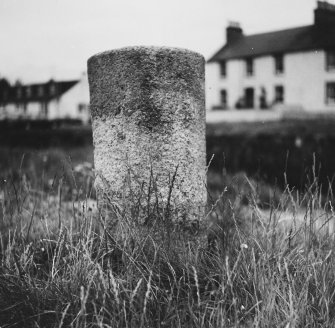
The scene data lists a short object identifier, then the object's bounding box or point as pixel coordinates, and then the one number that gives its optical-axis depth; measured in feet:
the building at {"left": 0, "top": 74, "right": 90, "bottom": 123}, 135.64
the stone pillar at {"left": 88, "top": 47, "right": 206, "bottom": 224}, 8.57
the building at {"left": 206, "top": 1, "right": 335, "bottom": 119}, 100.37
